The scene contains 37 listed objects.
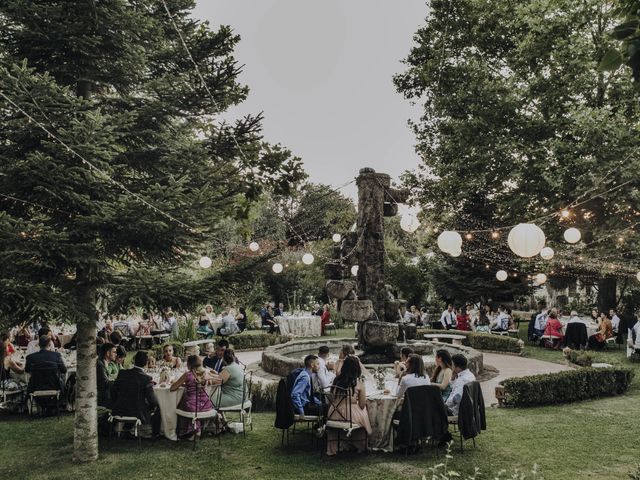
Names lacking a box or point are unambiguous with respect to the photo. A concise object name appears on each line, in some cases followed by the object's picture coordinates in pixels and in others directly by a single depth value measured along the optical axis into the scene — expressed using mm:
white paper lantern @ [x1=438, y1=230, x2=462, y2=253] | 9602
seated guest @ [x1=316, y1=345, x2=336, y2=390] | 7512
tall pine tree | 5328
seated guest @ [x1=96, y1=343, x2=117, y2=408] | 8008
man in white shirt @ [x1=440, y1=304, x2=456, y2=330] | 20172
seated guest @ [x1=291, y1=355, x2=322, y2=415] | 7215
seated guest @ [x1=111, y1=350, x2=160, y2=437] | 7238
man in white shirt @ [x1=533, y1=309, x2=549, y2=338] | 17859
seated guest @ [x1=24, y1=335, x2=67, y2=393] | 8531
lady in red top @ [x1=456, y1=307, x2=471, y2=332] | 20188
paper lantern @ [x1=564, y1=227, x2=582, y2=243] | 10633
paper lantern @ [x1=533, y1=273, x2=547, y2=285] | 17814
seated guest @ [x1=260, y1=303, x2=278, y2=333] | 21203
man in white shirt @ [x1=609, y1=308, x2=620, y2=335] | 17044
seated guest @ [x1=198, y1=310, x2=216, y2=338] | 16875
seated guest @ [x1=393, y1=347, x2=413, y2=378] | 8048
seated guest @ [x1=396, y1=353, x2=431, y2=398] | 6840
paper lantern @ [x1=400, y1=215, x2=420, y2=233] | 11555
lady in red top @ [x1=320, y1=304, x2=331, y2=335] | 22241
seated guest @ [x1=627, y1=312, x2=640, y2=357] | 13727
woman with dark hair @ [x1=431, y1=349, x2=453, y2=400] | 7059
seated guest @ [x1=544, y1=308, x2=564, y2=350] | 16733
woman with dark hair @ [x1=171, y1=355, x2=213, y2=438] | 7191
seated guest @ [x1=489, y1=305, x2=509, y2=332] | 18859
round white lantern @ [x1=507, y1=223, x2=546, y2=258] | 7934
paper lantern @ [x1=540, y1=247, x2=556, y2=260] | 12477
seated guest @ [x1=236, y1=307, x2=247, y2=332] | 19734
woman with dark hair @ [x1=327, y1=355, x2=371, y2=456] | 6566
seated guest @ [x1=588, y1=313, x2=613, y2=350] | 15727
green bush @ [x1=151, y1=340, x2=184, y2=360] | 13894
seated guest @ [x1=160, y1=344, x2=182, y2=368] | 8969
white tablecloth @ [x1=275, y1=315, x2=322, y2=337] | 21094
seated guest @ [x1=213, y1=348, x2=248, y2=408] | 7555
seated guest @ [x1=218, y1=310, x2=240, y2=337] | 18344
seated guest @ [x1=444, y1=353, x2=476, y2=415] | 6859
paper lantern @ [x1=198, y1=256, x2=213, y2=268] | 12055
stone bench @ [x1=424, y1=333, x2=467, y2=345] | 16719
